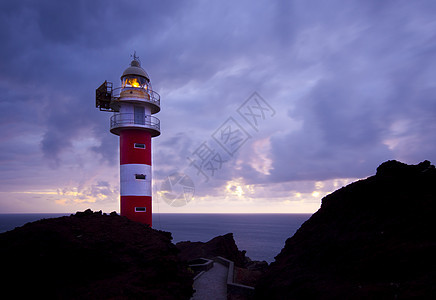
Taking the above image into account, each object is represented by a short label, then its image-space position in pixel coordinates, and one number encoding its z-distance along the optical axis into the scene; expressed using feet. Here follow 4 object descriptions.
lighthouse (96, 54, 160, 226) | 60.29
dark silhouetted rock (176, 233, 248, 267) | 73.67
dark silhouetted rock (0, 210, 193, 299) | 27.61
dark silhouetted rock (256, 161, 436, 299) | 20.35
